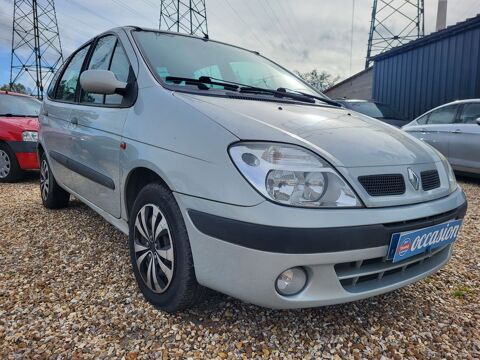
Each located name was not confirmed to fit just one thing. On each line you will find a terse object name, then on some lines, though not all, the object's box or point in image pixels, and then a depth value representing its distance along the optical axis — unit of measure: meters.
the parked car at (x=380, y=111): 7.77
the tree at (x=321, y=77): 46.13
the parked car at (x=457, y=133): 5.53
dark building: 8.81
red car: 5.37
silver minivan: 1.50
